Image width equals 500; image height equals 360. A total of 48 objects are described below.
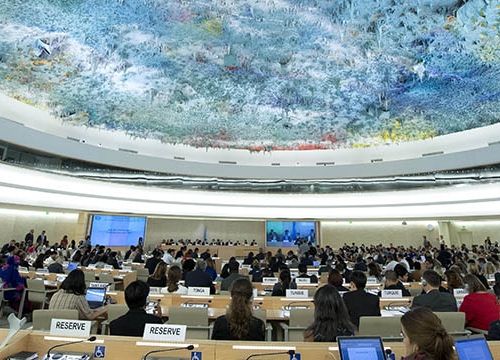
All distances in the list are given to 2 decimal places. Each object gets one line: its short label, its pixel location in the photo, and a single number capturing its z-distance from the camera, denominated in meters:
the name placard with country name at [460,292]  5.12
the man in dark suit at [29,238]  12.78
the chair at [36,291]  5.78
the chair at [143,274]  8.16
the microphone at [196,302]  4.80
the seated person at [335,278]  4.64
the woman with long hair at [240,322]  2.73
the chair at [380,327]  3.21
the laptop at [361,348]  2.04
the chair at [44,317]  3.23
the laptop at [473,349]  2.03
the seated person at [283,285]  5.32
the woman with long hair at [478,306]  3.95
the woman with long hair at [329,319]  2.67
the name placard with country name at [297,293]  5.03
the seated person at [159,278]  6.16
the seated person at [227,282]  5.93
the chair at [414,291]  5.96
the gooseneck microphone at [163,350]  2.32
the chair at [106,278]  6.66
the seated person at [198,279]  5.86
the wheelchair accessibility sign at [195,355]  2.40
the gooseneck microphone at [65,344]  2.39
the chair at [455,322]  3.56
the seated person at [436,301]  3.92
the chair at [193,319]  3.69
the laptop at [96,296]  4.62
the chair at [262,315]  3.62
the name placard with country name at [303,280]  6.67
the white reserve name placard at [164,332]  2.53
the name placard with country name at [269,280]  6.56
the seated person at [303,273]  7.00
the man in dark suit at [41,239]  13.38
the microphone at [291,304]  4.76
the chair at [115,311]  3.78
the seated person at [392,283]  5.41
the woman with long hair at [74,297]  3.69
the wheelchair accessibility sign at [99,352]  2.44
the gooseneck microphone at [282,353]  2.30
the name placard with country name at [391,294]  5.09
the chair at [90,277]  6.75
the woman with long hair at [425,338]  1.77
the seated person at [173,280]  5.21
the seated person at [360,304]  3.70
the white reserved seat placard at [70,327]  2.61
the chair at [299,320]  3.76
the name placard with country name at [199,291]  5.14
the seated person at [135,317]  2.89
